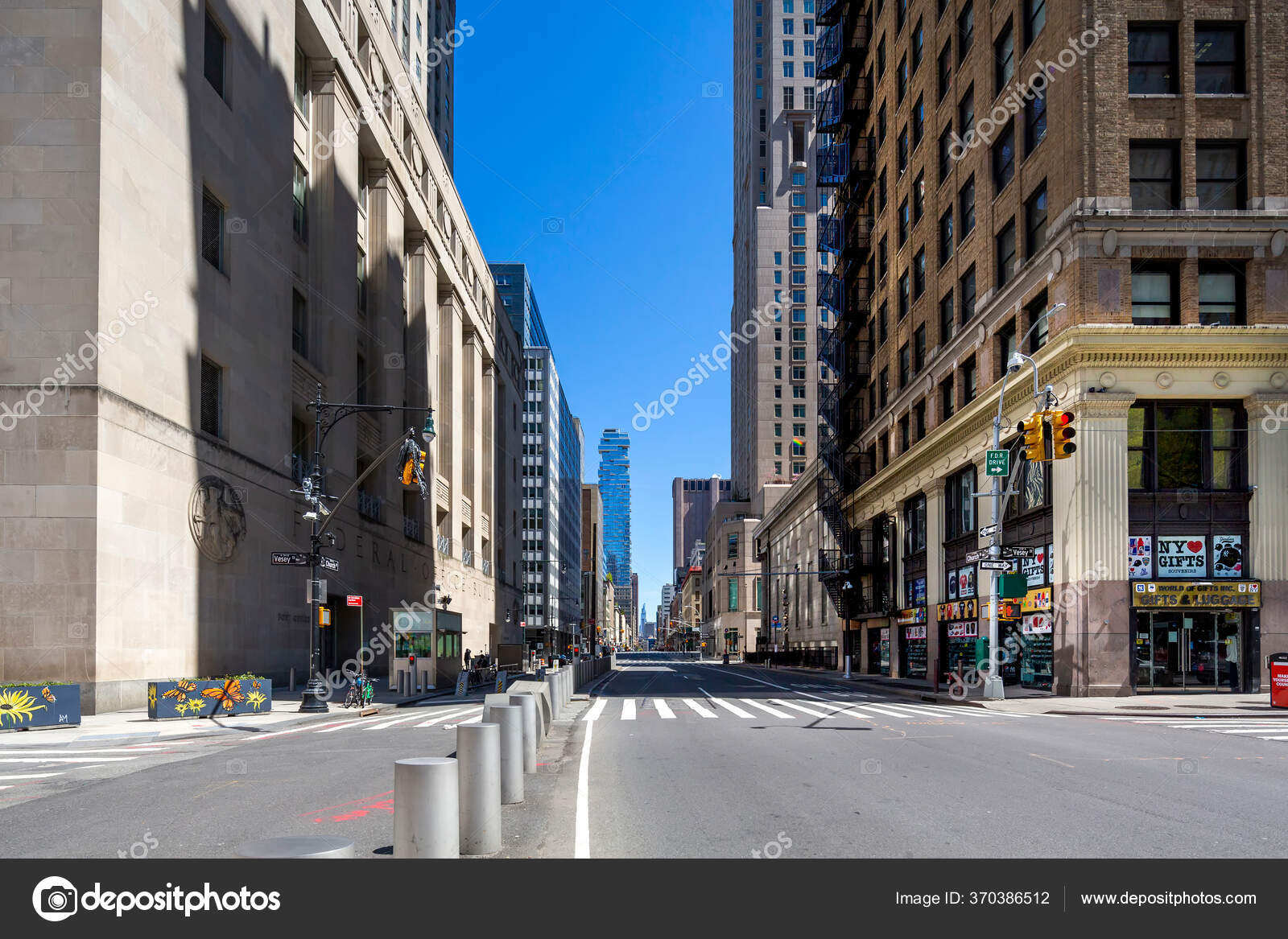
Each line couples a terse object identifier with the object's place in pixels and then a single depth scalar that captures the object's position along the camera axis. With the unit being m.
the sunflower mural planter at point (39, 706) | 20.46
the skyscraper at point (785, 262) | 136.12
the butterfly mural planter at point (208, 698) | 22.78
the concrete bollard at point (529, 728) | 12.28
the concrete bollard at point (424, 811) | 6.86
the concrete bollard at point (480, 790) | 7.94
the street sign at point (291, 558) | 26.68
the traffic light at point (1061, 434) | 22.36
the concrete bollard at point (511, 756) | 10.58
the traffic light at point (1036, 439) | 22.91
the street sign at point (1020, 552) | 33.78
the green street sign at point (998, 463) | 28.00
